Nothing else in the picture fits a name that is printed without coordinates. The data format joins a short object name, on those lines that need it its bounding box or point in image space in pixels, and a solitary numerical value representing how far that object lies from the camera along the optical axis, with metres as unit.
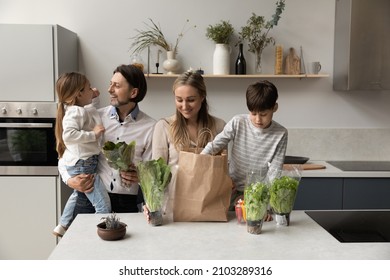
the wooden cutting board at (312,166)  3.31
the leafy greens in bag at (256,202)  1.72
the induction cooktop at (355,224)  1.90
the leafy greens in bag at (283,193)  1.77
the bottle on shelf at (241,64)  3.62
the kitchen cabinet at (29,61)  3.11
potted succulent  1.65
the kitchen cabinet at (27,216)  3.19
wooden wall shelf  3.55
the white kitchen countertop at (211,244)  1.52
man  2.20
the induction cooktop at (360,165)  3.38
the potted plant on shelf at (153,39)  3.67
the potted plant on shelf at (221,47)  3.58
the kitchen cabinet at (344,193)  3.22
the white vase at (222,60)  3.60
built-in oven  3.16
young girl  2.24
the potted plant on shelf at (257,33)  3.61
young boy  2.09
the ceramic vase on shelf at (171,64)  3.60
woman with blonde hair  2.04
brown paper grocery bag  1.80
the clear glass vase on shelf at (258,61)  3.63
